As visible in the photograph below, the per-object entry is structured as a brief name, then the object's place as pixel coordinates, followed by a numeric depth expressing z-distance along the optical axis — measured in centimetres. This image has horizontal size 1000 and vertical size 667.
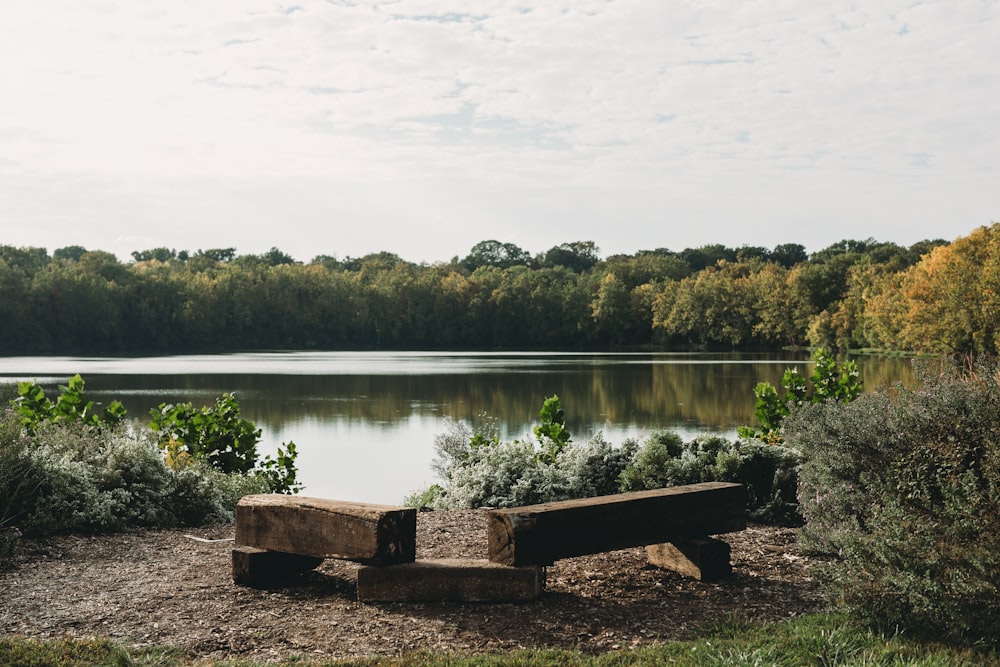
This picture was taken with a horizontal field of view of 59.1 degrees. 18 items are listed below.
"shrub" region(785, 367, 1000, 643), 416
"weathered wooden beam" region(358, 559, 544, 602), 503
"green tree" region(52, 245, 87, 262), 15071
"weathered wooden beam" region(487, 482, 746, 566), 501
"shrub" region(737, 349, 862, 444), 1087
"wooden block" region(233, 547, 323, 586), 547
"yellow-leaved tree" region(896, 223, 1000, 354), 4666
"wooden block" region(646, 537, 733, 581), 563
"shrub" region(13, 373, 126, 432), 1075
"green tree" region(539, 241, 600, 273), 14575
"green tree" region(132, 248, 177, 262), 14462
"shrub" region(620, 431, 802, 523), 811
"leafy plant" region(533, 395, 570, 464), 1034
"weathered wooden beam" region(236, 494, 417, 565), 504
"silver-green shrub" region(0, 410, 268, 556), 718
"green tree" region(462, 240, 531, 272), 14938
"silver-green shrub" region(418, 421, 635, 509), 884
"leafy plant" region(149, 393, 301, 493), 1109
